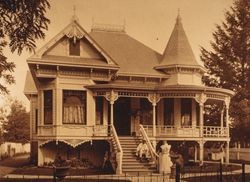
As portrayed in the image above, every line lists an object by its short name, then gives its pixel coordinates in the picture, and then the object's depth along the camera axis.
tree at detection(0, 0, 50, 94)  11.85
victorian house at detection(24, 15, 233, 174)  23.11
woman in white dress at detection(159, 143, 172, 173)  20.42
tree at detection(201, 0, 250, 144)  32.44
